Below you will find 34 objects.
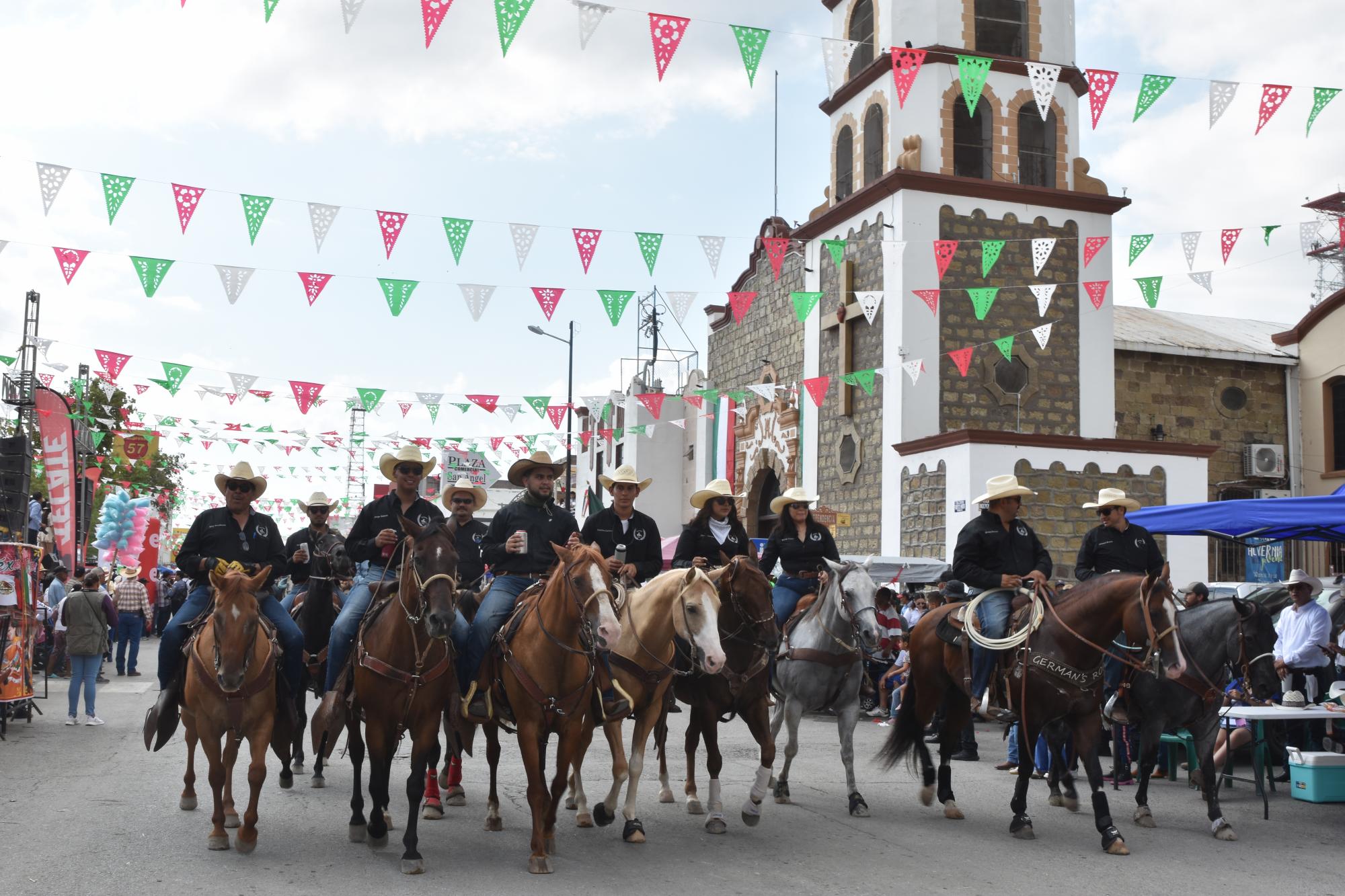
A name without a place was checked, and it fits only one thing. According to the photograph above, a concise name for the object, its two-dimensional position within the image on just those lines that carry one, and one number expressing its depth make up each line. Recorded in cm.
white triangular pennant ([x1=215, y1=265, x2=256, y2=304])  1548
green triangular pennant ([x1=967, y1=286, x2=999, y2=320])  2009
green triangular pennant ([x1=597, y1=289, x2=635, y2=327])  1691
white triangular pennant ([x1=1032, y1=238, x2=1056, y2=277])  1969
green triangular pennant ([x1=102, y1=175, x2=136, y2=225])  1308
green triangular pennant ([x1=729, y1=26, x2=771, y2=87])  1219
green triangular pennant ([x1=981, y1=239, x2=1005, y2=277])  1866
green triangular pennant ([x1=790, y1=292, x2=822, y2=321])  2111
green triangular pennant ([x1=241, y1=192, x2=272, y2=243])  1371
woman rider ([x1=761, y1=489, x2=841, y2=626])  987
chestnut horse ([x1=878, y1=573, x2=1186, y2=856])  777
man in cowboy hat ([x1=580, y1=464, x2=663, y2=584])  914
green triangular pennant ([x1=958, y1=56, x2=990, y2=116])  1404
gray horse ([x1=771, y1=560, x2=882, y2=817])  893
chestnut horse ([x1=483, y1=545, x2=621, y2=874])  689
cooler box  899
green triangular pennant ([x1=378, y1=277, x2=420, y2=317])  1591
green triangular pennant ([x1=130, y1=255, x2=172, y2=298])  1456
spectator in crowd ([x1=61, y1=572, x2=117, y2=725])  1408
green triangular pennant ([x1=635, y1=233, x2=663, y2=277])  1572
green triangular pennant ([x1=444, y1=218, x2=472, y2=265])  1462
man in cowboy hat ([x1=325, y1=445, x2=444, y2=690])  779
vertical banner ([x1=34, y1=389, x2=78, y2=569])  1803
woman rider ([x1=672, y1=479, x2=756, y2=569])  954
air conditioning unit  2667
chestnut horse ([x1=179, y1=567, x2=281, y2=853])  720
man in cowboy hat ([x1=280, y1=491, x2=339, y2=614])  918
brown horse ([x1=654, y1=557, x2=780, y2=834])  814
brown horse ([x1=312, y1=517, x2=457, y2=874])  693
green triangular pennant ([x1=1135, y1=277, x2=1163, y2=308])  1695
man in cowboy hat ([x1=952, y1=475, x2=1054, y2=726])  888
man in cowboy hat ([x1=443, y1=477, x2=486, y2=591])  900
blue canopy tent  1084
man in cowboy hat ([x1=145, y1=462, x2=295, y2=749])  795
